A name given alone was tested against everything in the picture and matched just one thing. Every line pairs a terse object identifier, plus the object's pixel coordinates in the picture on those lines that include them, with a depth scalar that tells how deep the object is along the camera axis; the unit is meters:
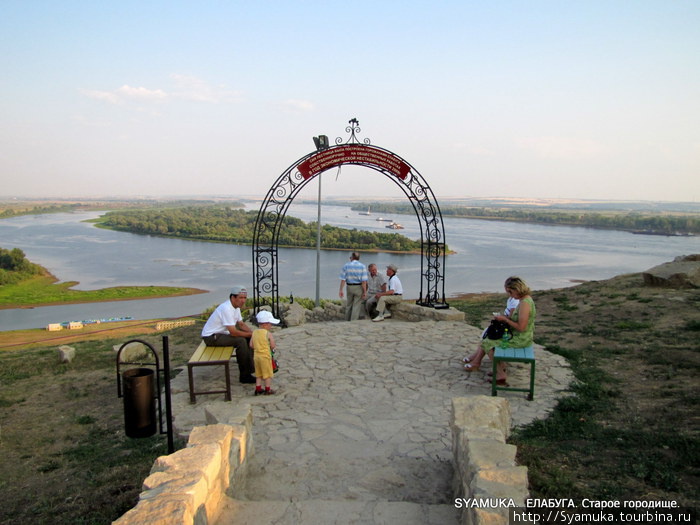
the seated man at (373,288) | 8.95
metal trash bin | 3.43
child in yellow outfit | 4.98
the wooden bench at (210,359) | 4.89
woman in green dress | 5.04
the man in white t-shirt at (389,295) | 8.64
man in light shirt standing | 8.87
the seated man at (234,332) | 5.42
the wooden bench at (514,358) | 4.79
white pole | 11.76
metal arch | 8.80
